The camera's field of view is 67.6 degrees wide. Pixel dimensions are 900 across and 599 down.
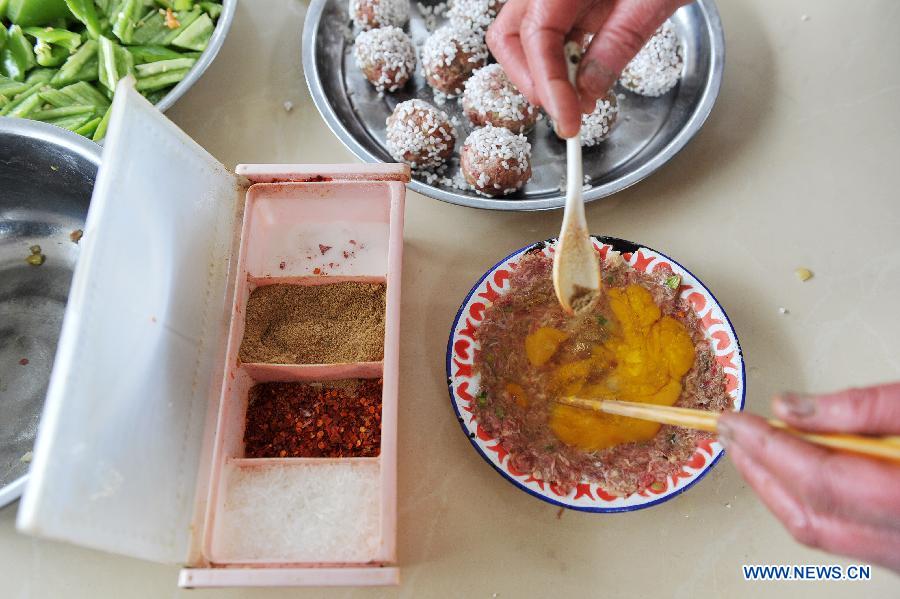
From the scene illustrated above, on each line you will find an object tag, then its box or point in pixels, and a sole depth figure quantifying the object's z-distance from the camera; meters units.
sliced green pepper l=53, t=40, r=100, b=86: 0.48
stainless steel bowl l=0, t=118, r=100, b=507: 0.40
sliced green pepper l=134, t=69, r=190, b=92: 0.48
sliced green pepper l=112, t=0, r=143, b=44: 0.49
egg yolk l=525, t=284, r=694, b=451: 0.37
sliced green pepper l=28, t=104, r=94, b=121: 0.47
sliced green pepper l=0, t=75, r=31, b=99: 0.47
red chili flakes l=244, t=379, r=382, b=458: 0.36
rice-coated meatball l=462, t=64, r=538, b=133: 0.45
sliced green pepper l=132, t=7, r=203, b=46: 0.50
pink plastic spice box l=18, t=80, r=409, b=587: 0.26
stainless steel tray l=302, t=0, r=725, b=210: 0.45
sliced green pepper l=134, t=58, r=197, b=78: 0.48
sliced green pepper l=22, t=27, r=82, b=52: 0.48
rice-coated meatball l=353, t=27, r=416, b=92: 0.47
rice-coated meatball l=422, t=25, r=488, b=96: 0.47
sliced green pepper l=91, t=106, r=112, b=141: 0.46
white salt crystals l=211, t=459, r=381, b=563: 0.32
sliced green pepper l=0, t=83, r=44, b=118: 0.46
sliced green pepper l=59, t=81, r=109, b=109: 0.48
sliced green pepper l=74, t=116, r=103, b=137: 0.46
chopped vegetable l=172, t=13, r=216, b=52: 0.50
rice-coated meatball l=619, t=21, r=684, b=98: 0.46
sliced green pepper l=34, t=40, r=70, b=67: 0.48
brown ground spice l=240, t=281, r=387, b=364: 0.36
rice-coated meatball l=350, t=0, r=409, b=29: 0.49
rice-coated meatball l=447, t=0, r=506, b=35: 0.48
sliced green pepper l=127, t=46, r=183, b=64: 0.49
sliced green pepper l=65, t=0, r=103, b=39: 0.48
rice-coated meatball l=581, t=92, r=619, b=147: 0.45
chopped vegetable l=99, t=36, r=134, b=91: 0.48
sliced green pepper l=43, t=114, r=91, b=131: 0.47
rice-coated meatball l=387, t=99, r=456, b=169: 0.44
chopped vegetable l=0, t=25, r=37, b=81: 0.48
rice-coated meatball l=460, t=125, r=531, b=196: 0.42
